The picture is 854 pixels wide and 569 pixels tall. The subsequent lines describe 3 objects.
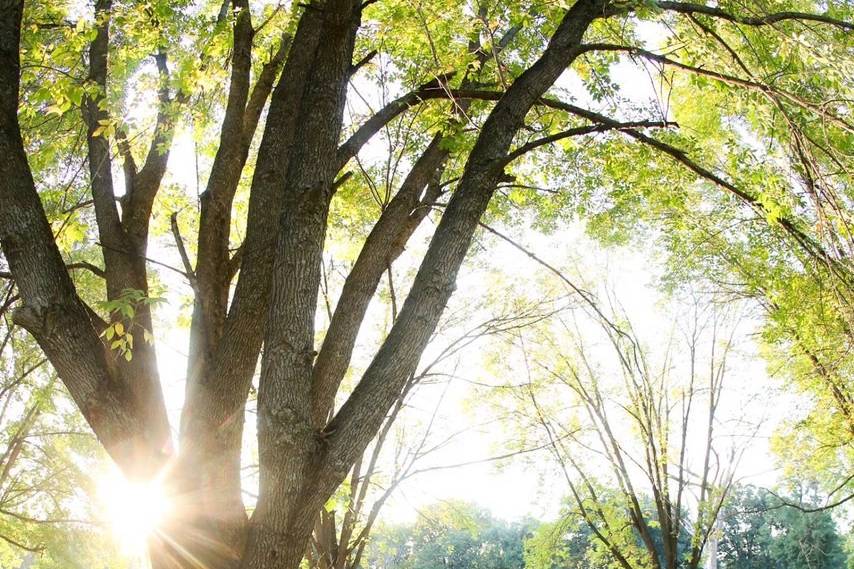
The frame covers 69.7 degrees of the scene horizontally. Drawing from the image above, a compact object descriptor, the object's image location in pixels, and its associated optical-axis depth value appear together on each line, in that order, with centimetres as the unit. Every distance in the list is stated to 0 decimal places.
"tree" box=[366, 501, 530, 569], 3831
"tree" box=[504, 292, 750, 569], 1057
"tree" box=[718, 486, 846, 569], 3231
